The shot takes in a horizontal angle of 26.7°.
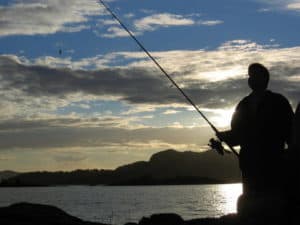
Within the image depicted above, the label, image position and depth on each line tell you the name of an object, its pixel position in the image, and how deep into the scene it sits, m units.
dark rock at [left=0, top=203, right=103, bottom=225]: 11.01
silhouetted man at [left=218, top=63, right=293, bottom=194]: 7.64
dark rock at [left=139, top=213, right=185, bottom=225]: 12.69
